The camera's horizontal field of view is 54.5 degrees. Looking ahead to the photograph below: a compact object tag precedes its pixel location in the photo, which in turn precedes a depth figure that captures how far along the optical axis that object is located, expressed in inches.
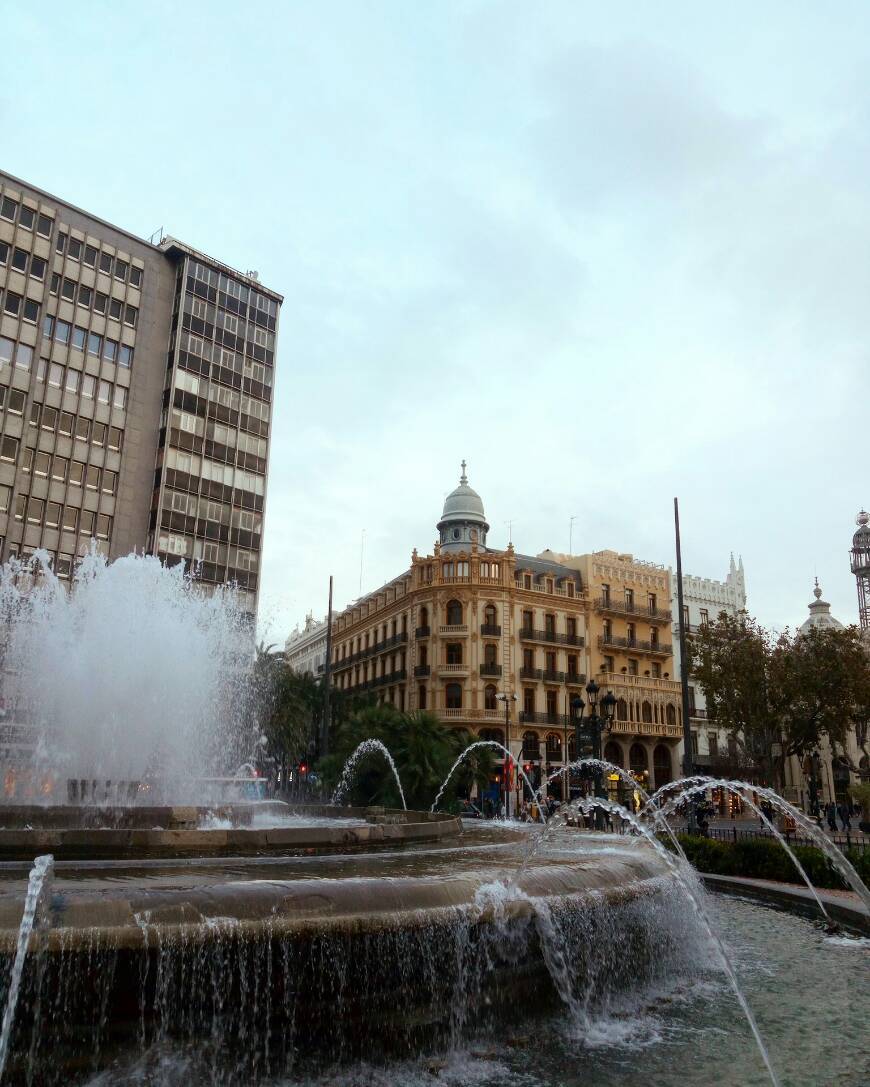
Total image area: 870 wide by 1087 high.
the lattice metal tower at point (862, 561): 4023.1
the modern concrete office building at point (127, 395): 1689.2
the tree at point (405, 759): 1096.8
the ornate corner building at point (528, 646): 2138.3
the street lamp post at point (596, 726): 900.6
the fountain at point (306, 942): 217.2
